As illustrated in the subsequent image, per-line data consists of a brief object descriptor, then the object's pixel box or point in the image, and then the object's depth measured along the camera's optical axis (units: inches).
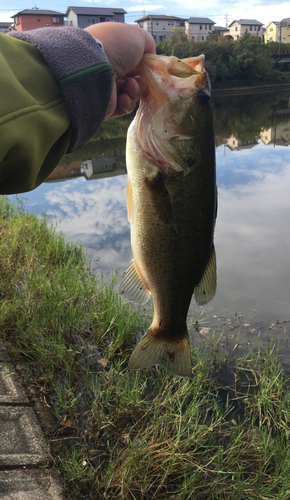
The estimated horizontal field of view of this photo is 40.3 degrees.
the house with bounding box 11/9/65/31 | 2684.5
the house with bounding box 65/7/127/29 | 2775.6
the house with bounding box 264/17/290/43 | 3649.1
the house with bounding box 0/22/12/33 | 2871.6
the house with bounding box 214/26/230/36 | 3799.2
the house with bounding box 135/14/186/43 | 3221.0
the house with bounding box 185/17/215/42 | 3358.8
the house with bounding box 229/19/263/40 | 3639.3
